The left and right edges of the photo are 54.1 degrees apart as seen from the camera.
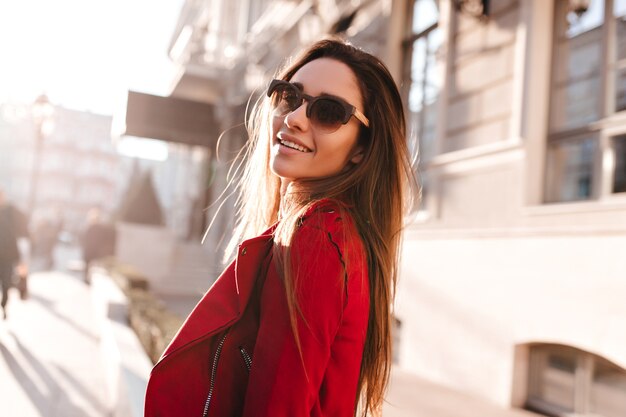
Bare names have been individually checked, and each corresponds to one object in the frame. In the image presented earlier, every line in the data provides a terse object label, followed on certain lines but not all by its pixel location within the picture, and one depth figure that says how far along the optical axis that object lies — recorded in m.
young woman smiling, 1.33
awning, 13.72
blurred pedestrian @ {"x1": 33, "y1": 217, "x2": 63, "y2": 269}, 20.11
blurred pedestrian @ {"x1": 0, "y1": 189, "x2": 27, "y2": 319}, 8.29
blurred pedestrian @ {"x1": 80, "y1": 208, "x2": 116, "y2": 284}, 15.45
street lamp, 17.39
